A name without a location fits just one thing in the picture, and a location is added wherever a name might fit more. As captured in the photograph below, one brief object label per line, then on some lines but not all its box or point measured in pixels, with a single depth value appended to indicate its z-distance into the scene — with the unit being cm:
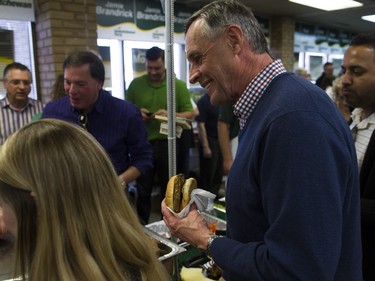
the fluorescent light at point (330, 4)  583
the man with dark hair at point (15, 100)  296
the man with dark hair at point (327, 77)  531
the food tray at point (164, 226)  168
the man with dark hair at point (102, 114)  192
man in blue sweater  73
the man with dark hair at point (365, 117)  138
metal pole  137
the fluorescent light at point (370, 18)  761
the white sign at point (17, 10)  373
